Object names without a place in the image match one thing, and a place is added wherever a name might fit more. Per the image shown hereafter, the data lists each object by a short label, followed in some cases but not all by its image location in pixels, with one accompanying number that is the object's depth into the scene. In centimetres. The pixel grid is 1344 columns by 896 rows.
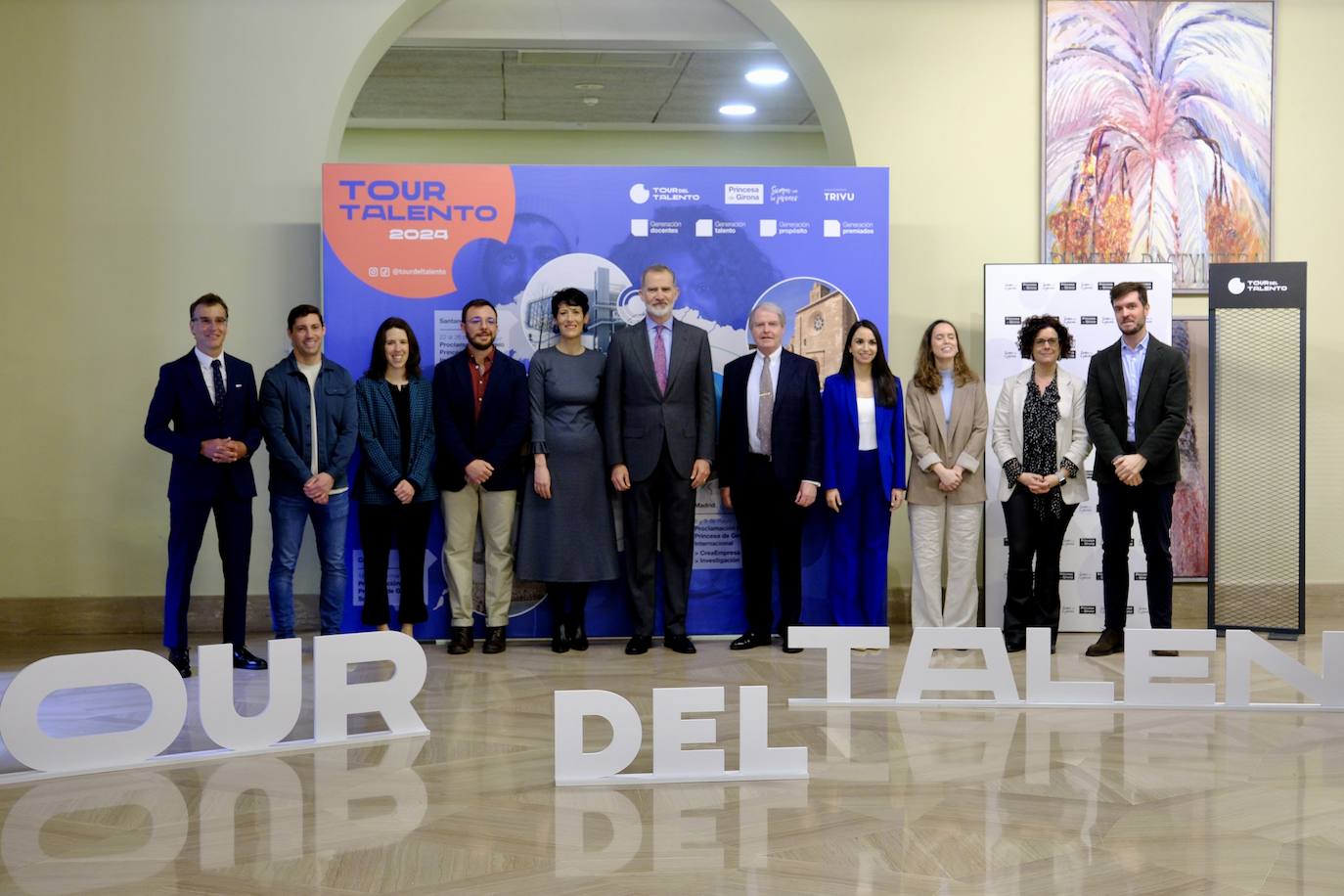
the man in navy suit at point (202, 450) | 574
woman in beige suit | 650
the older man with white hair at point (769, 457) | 640
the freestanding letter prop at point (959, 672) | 489
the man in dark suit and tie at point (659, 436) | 636
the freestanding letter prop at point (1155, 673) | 493
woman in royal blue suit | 650
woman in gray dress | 635
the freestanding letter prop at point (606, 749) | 387
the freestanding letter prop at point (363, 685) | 438
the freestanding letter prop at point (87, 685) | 391
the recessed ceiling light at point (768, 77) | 993
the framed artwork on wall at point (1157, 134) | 740
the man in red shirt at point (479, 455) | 634
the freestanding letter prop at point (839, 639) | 482
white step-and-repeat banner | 705
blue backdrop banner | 665
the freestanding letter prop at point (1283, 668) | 480
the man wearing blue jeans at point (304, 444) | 603
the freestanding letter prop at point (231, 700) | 418
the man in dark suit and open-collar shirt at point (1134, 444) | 621
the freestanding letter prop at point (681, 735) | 388
